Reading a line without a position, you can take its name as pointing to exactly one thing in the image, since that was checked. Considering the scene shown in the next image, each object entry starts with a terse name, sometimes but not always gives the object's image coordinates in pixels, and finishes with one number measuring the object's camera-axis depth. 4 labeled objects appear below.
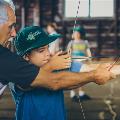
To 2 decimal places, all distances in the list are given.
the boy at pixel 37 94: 2.93
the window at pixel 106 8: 16.68
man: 2.62
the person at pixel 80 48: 9.27
